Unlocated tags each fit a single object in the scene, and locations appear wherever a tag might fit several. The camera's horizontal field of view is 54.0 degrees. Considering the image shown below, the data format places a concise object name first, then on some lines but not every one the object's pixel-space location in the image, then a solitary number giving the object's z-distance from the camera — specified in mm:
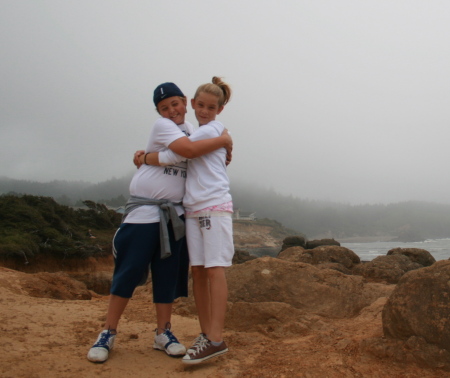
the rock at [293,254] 9939
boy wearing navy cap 3129
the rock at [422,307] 3018
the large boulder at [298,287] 5023
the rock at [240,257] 22016
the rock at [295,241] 22984
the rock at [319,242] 20795
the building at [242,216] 88681
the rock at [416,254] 10934
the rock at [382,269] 8039
